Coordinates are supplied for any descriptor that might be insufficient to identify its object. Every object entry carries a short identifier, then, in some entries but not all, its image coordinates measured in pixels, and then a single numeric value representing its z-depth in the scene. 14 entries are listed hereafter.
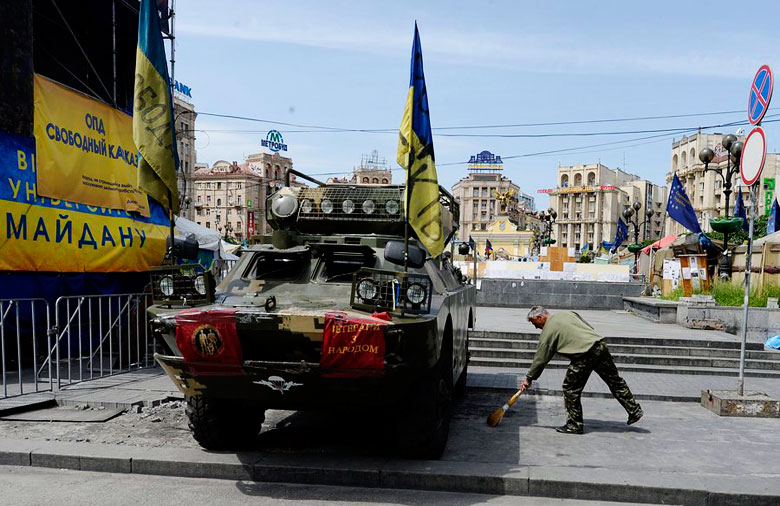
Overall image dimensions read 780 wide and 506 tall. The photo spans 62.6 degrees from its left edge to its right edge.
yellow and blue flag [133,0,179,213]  6.73
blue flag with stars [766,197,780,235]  26.14
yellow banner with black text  10.38
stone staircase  11.30
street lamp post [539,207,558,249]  43.50
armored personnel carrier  4.77
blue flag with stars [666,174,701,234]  20.27
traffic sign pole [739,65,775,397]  7.77
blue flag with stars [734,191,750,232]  25.56
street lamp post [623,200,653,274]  36.33
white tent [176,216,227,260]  13.80
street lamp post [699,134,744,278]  17.81
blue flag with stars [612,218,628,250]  45.59
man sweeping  6.77
